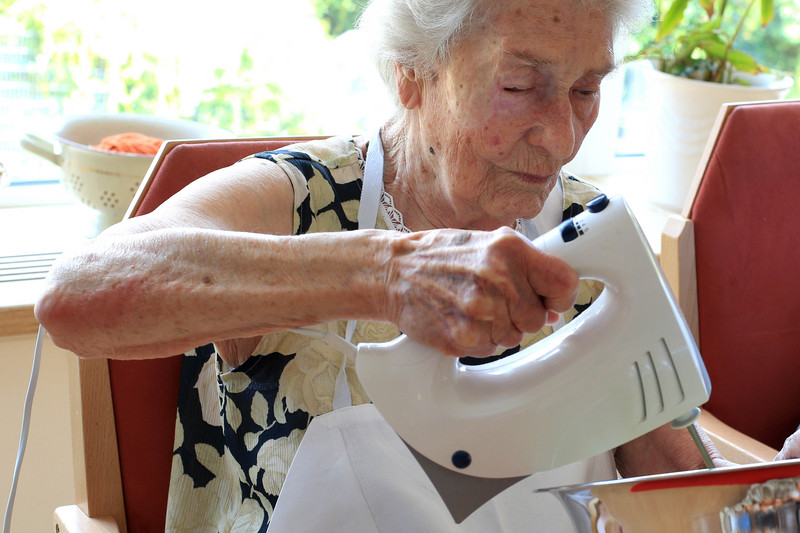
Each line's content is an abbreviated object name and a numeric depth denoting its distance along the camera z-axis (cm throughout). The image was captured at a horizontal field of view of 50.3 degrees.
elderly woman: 71
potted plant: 188
